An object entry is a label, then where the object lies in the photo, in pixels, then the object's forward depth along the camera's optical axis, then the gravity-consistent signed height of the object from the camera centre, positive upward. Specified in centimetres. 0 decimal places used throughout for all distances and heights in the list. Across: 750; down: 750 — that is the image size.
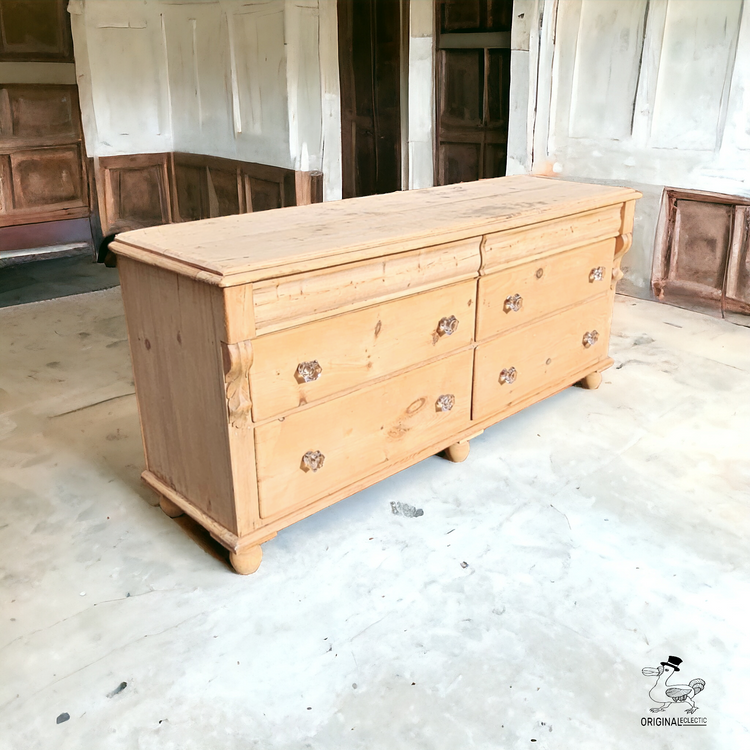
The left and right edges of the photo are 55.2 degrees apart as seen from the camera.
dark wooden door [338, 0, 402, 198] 580 +16
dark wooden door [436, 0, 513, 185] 488 +17
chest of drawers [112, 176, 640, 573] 196 -65
